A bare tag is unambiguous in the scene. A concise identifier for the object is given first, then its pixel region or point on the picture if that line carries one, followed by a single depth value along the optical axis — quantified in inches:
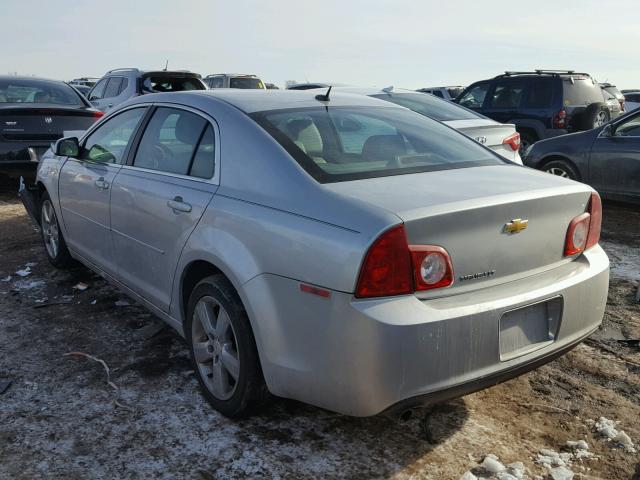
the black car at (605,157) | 299.0
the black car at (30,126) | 325.7
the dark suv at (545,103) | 448.5
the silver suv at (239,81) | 667.4
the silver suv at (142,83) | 503.2
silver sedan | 97.2
